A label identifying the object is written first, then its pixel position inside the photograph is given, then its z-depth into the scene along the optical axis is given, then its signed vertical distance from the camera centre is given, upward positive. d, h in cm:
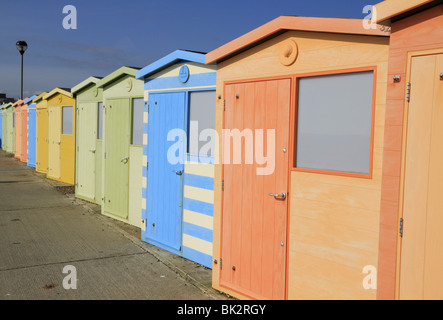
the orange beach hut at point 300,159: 366 -21
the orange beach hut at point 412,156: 305 -12
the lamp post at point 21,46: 2475 +479
